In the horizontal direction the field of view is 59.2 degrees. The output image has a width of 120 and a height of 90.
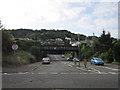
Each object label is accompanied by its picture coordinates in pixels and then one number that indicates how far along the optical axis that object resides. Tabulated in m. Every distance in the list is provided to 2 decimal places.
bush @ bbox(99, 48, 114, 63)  27.33
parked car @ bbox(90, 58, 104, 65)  20.77
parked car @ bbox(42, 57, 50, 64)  24.21
